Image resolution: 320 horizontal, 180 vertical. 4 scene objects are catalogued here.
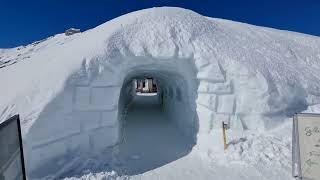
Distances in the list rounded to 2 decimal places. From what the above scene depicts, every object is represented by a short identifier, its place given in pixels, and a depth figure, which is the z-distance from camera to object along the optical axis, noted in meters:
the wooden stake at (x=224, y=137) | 3.88
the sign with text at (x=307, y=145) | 2.47
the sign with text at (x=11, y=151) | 1.54
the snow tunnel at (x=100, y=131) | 3.26
